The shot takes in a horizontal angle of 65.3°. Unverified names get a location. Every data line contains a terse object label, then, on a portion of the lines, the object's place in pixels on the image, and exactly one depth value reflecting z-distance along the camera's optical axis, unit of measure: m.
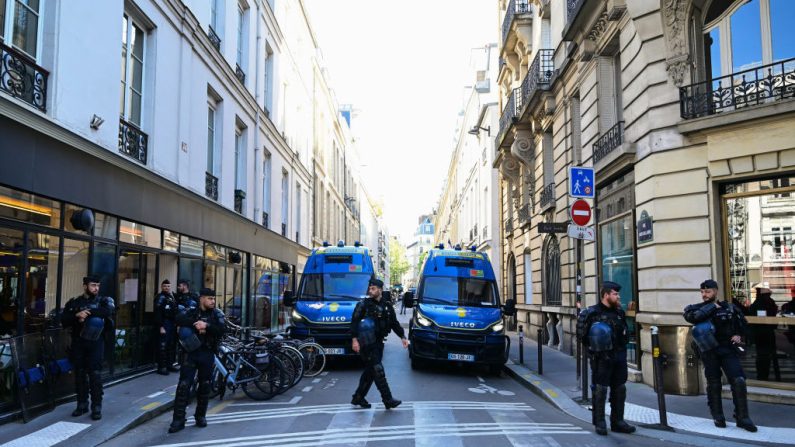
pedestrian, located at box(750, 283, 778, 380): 9.27
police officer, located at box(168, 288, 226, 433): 7.47
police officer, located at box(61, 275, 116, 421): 7.93
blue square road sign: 10.32
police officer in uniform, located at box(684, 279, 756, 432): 7.54
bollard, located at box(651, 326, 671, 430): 7.59
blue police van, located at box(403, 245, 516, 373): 12.36
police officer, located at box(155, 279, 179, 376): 11.77
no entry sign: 10.20
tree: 137.12
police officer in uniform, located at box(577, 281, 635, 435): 7.35
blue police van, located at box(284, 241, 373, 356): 13.15
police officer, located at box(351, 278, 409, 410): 8.62
